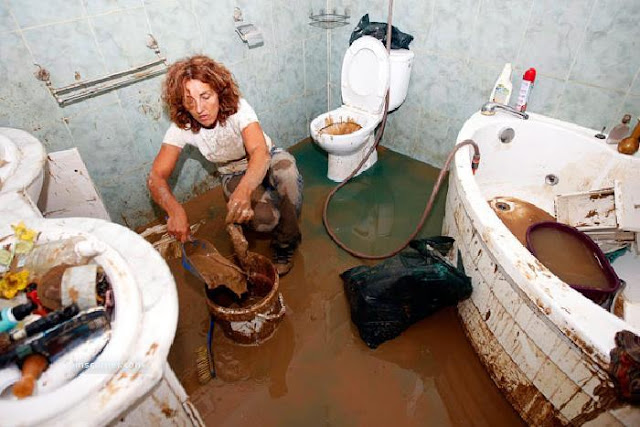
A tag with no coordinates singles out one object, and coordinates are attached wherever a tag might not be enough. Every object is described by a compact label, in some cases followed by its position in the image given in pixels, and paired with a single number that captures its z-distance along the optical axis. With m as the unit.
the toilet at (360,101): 2.11
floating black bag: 1.37
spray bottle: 1.78
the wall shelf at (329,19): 2.38
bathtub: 0.94
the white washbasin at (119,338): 0.58
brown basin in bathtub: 1.28
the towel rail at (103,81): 1.52
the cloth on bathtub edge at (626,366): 0.83
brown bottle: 1.55
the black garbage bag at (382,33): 2.17
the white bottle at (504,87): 1.85
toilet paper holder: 2.01
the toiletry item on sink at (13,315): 0.67
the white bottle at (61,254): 0.80
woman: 1.38
